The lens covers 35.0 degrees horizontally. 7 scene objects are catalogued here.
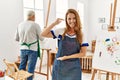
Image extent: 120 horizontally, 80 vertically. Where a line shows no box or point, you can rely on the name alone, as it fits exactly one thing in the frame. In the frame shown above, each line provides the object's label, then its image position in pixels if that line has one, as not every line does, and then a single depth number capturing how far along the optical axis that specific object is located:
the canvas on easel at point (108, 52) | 2.65
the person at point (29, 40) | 3.32
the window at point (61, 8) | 6.41
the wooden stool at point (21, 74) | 2.45
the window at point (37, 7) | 5.14
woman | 2.05
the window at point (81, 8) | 8.13
